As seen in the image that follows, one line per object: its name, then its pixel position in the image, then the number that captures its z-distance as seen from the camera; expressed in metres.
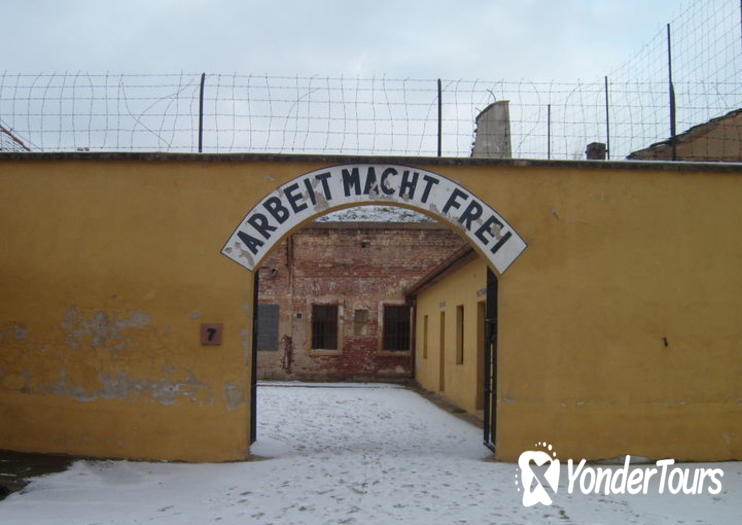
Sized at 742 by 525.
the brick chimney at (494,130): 10.99
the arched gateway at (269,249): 7.95
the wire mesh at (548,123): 8.52
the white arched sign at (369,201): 8.12
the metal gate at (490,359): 8.48
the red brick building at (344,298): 23.03
